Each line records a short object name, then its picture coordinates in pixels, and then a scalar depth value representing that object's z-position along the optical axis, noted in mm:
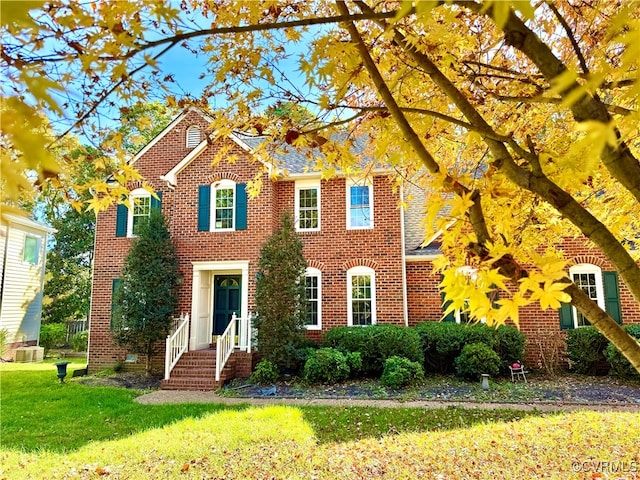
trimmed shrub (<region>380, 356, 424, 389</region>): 10328
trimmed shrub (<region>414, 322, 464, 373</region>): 11703
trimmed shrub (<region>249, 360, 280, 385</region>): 11211
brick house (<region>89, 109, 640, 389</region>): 12898
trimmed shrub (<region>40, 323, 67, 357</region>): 22094
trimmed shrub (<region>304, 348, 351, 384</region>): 10898
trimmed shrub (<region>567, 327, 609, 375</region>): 11445
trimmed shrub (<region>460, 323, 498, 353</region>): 11469
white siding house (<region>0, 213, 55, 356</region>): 19578
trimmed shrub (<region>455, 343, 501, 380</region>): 10828
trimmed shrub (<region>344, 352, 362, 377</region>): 11172
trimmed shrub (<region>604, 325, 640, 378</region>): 10719
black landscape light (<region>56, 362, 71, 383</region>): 11955
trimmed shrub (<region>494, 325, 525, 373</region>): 11586
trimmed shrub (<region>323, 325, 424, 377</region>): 11359
